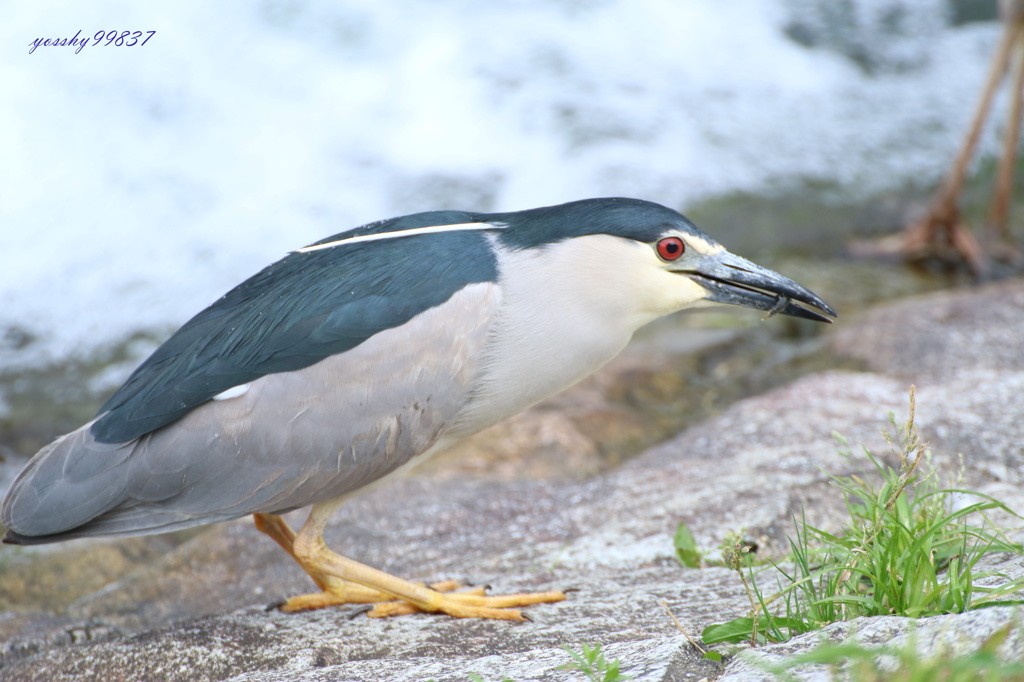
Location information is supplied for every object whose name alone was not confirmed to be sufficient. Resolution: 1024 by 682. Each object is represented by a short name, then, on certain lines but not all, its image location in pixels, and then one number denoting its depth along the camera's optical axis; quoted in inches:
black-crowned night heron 226.4
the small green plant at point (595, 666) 162.2
